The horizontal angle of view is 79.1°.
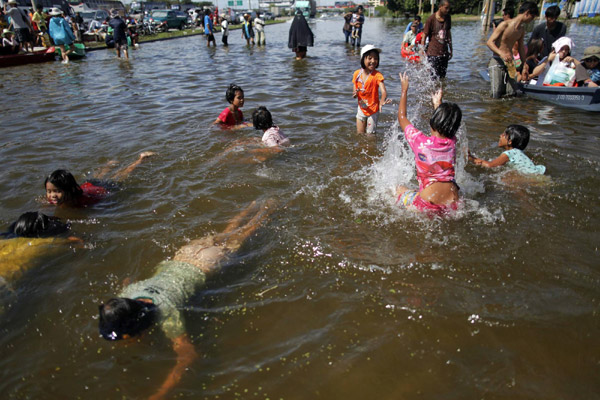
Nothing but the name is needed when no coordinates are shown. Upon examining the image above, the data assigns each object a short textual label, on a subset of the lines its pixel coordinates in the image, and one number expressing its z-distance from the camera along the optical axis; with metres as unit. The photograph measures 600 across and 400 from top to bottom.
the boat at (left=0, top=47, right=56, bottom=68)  14.82
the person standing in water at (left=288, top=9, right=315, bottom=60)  14.95
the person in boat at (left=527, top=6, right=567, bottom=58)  8.68
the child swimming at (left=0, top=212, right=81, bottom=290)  3.14
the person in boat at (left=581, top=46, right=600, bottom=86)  7.65
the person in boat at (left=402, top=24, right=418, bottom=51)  14.53
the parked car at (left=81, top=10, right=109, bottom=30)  29.77
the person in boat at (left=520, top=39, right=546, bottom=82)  8.89
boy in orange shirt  5.49
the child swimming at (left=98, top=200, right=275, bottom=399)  2.30
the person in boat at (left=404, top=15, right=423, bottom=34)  14.65
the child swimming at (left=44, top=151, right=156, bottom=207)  3.81
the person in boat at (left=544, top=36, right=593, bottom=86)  7.58
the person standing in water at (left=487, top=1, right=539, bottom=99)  7.12
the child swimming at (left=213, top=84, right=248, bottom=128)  6.16
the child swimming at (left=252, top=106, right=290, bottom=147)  5.68
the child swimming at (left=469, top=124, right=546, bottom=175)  4.64
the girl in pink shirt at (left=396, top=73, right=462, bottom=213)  3.38
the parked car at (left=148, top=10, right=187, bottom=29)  34.56
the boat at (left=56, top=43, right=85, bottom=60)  16.66
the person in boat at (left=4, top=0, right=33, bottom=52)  15.16
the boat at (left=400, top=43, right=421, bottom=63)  13.98
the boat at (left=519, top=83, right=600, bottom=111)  7.12
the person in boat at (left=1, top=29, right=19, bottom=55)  15.41
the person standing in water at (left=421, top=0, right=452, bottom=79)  8.36
